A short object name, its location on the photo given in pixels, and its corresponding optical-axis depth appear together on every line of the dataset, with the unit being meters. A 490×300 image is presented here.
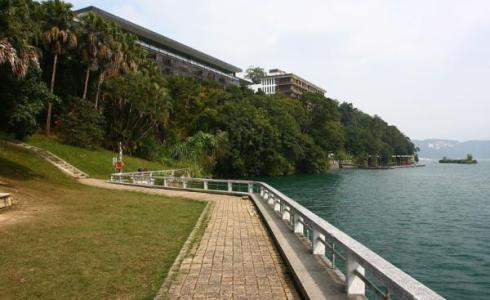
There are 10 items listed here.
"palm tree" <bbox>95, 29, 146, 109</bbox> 49.38
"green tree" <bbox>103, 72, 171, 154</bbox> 52.91
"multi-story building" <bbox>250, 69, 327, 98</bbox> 162.62
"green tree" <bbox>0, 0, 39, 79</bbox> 18.59
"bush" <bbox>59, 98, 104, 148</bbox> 47.59
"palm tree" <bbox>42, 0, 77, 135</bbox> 43.53
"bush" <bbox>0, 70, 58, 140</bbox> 21.83
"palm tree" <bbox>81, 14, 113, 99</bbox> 46.62
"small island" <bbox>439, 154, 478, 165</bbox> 195.38
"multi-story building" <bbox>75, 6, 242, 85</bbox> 82.31
